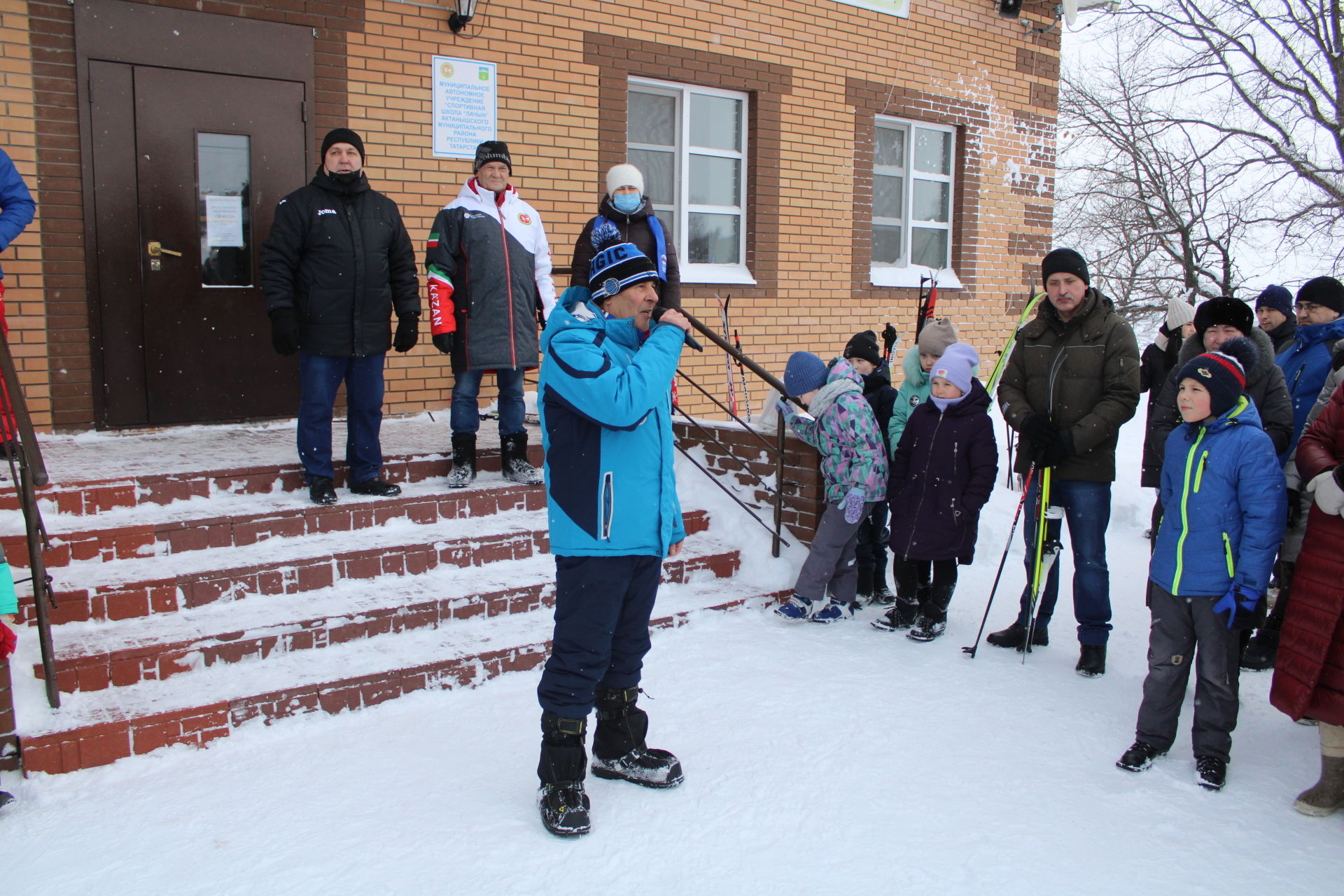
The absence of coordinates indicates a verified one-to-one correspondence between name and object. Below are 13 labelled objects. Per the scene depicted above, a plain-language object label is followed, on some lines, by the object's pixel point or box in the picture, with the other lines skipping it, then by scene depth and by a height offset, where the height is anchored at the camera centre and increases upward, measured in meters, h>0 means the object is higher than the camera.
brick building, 5.21 +1.33
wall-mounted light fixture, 5.98 +2.04
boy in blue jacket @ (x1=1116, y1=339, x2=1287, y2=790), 3.09 -0.69
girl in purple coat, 4.31 -0.60
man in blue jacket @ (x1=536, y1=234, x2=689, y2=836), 2.78 -0.46
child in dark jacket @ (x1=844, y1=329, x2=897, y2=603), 4.98 -0.91
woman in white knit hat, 5.05 +0.63
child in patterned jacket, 4.62 -0.62
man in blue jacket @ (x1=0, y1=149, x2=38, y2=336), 3.96 +0.55
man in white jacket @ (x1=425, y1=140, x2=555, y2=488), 4.87 +0.26
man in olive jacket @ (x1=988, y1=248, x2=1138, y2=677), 4.06 -0.28
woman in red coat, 2.93 -0.91
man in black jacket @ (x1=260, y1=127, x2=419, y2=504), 4.50 +0.18
